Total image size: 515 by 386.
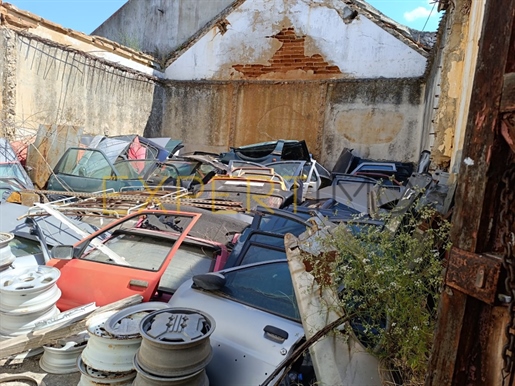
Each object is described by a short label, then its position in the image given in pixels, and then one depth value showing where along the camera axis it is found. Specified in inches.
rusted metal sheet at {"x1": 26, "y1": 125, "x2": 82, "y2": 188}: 326.6
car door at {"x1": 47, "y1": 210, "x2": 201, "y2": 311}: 132.4
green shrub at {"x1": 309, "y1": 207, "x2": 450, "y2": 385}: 69.2
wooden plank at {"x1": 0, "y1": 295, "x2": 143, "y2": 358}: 115.5
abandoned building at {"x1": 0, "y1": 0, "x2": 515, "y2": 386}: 396.2
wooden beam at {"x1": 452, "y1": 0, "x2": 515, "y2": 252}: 42.8
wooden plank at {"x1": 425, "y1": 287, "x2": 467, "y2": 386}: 47.8
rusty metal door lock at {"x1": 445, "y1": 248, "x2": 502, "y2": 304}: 42.9
